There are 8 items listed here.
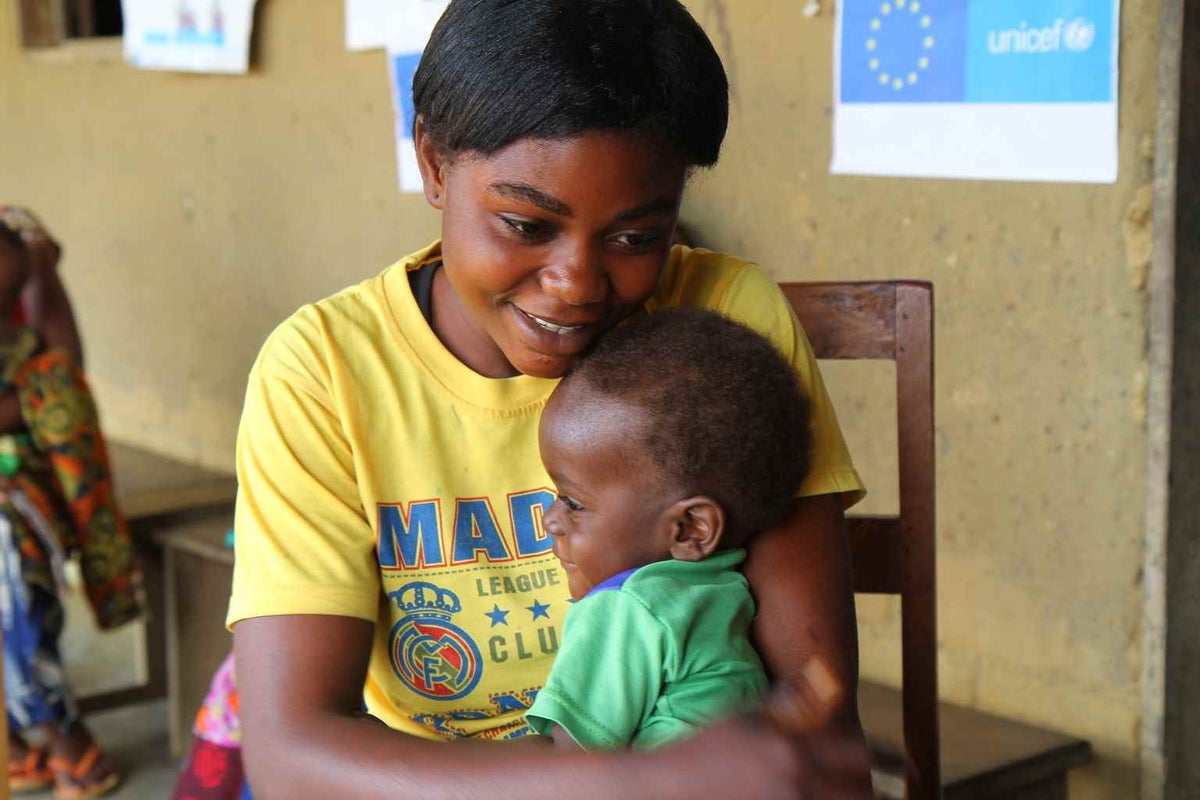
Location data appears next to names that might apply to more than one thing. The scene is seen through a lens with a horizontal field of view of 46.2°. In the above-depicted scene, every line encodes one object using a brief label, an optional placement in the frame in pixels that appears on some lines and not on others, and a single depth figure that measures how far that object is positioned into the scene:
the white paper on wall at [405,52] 3.49
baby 1.36
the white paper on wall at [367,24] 3.63
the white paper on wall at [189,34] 4.11
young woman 1.31
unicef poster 2.29
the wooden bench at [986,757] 2.32
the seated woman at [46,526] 3.55
